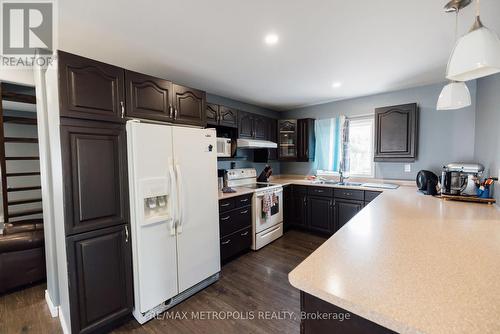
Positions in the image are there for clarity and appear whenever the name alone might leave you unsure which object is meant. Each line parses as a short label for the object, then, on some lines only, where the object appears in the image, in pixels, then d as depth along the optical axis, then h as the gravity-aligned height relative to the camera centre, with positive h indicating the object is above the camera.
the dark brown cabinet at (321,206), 3.19 -0.81
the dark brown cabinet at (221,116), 2.88 +0.63
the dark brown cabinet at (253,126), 3.42 +0.57
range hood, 3.20 +0.23
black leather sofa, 2.11 -1.00
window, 3.66 +0.17
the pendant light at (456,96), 1.61 +0.47
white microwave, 2.92 +0.16
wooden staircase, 2.20 +0.20
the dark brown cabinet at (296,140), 4.08 +0.36
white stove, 3.03 -0.73
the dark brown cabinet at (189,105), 2.10 +0.56
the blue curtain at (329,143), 3.84 +0.26
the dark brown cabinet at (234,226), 2.60 -0.90
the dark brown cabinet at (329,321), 0.72 -0.61
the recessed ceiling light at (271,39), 1.74 +1.02
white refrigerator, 1.72 -0.49
